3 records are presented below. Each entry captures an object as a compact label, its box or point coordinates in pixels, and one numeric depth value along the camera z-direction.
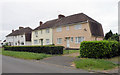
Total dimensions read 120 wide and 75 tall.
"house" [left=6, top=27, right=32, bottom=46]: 29.92
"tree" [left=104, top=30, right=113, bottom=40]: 23.66
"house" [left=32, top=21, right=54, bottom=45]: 21.84
